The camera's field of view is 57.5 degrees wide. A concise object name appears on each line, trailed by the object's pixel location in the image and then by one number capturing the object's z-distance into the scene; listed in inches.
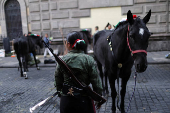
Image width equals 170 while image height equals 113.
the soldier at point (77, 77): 78.2
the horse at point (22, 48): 279.6
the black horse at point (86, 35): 267.4
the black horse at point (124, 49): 95.7
